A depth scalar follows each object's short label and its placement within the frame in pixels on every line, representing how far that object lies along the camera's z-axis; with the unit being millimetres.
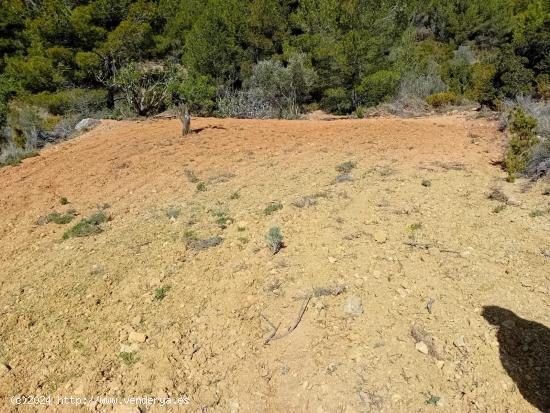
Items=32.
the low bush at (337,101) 16031
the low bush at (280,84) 16109
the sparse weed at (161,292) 3837
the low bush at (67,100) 14859
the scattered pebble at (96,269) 4246
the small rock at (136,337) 3371
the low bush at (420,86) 14547
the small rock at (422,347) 3033
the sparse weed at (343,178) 5955
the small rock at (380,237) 4297
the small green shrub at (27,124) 10805
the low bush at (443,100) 12680
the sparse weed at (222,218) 5010
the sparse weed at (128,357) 3182
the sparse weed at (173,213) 5363
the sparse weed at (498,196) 5042
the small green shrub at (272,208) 5141
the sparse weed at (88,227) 5184
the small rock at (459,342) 3063
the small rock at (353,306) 3414
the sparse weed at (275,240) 4293
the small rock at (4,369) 3123
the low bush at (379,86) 14957
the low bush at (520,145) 5824
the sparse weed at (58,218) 5656
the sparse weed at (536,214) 4617
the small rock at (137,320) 3562
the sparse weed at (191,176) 6645
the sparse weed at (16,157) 8977
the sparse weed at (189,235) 4742
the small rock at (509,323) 3189
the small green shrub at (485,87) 11445
